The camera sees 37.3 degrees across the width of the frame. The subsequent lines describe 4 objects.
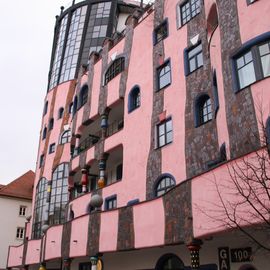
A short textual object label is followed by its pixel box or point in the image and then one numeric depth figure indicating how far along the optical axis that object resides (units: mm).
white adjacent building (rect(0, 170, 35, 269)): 39875
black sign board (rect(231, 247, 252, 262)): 11883
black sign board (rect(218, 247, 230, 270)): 12664
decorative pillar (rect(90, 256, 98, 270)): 16322
